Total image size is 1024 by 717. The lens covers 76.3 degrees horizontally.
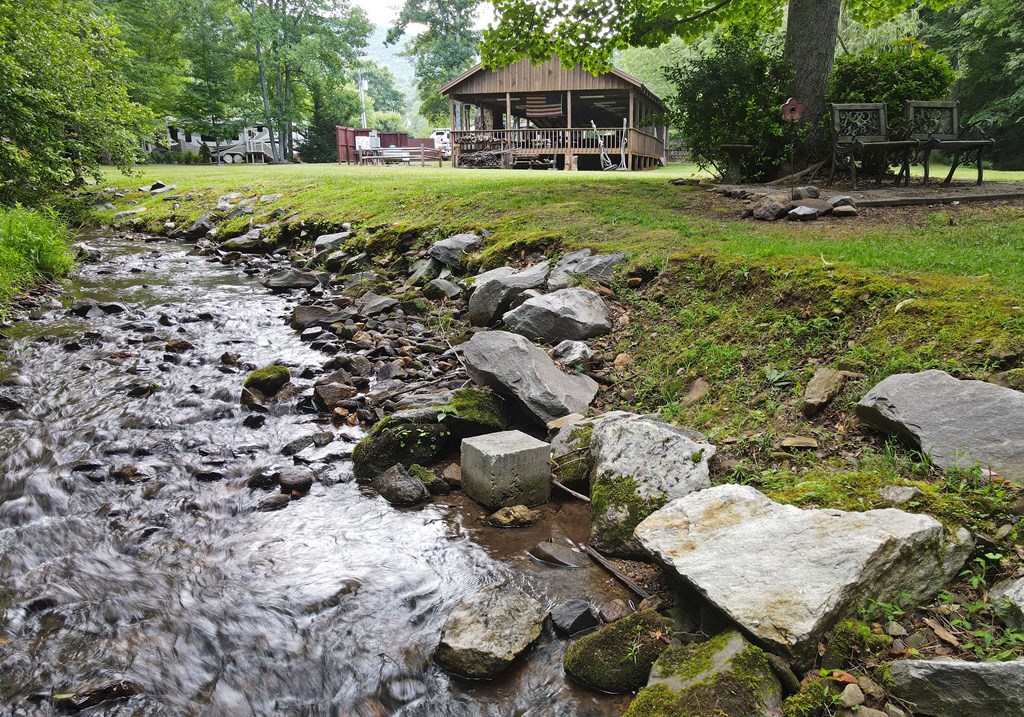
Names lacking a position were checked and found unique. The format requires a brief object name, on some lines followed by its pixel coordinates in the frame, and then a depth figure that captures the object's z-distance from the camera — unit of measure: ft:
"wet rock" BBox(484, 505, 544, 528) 13.91
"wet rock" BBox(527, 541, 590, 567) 12.47
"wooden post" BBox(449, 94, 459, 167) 93.56
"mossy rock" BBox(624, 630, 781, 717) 7.97
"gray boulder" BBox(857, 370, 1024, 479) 10.62
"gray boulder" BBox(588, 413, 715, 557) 12.68
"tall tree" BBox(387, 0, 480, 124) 177.99
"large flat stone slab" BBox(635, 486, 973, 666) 8.55
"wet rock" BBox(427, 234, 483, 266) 30.17
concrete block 14.32
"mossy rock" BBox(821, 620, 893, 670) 8.48
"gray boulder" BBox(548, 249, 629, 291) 23.53
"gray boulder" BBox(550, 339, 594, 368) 19.23
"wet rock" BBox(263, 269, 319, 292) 34.06
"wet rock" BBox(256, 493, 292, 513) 14.58
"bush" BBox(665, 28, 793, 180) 37.50
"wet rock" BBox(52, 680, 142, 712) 9.14
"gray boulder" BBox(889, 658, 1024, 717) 6.96
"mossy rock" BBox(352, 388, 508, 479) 16.26
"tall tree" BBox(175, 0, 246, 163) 132.57
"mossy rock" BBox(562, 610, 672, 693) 9.52
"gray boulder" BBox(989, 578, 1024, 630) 8.06
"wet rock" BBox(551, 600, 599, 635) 10.69
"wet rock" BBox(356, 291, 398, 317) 27.25
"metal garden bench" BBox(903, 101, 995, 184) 33.68
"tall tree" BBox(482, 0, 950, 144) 37.47
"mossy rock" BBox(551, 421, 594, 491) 14.90
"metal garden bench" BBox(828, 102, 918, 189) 33.17
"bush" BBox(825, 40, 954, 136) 36.65
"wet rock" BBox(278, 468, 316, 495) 15.30
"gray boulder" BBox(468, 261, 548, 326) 23.99
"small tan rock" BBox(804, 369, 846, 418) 13.94
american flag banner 110.73
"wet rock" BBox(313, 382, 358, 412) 19.58
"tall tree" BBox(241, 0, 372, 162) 146.00
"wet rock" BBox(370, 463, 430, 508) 14.93
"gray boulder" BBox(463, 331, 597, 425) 17.03
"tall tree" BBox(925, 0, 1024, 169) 86.38
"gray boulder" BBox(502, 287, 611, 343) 20.70
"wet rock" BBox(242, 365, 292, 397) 20.52
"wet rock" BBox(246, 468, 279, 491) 15.39
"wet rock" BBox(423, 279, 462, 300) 27.68
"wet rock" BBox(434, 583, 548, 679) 9.87
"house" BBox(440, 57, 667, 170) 93.15
